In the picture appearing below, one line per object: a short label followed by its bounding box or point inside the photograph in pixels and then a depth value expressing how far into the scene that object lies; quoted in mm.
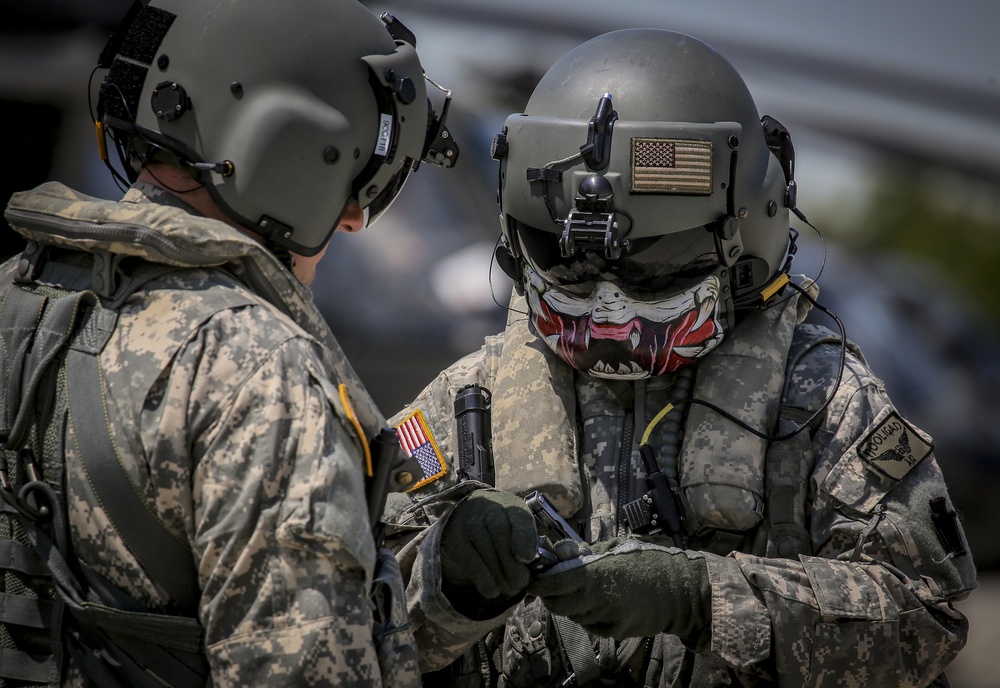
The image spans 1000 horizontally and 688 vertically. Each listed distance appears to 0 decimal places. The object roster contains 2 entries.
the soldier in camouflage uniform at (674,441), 4586
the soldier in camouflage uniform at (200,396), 4282
